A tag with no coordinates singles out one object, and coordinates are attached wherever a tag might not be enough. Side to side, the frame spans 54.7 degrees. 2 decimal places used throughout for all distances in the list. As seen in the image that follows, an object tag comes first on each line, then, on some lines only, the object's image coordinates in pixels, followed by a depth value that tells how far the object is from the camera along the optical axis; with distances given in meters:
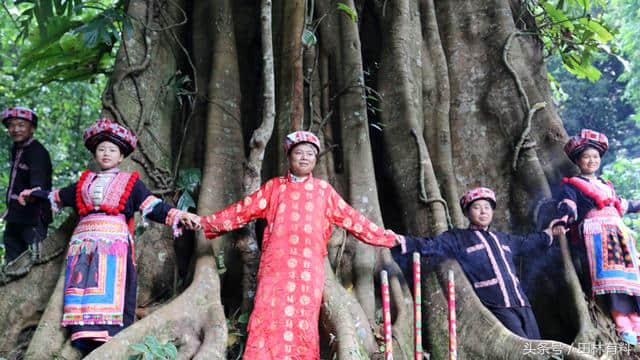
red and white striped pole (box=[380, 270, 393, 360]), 3.33
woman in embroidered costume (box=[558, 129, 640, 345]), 4.48
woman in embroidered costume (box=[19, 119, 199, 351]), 3.70
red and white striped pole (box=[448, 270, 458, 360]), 3.40
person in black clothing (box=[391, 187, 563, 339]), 4.27
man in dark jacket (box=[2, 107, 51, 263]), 4.64
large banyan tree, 4.07
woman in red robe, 3.68
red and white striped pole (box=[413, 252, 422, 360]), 3.44
